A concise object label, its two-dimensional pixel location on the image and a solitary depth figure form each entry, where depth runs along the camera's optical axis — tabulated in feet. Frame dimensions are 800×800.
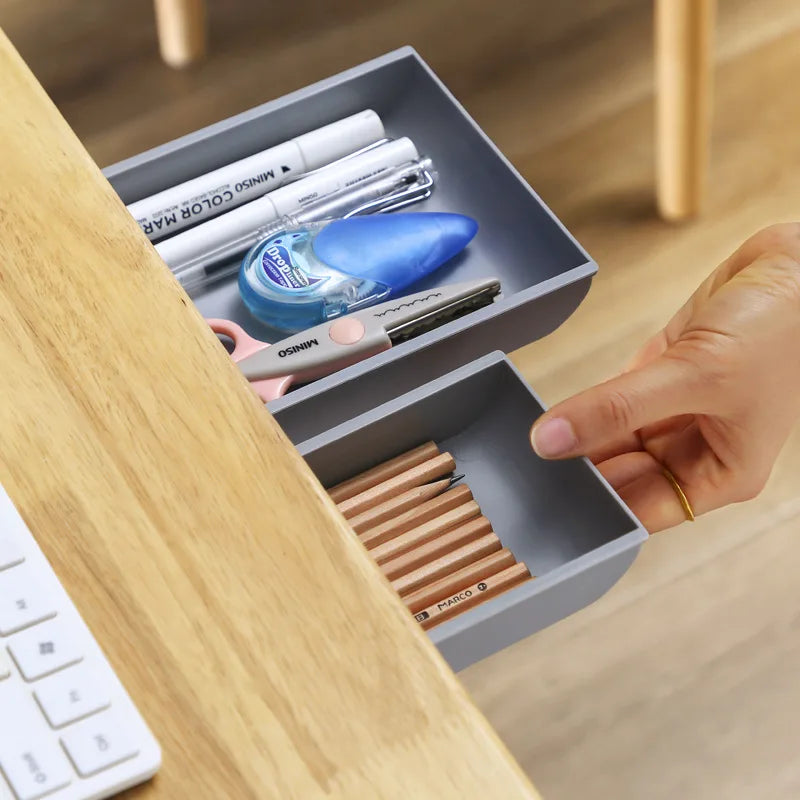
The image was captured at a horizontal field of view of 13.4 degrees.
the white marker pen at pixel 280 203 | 4.35
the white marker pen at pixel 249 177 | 4.36
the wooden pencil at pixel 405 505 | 4.14
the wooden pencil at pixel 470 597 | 4.07
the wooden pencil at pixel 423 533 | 4.13
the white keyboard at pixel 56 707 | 3.15
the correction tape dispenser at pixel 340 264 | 4.27
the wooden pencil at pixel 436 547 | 4.12
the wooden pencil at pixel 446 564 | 4.11
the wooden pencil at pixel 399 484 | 4.14
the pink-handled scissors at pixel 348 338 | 4.18
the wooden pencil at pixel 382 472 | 4.15
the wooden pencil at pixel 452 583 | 4.09
